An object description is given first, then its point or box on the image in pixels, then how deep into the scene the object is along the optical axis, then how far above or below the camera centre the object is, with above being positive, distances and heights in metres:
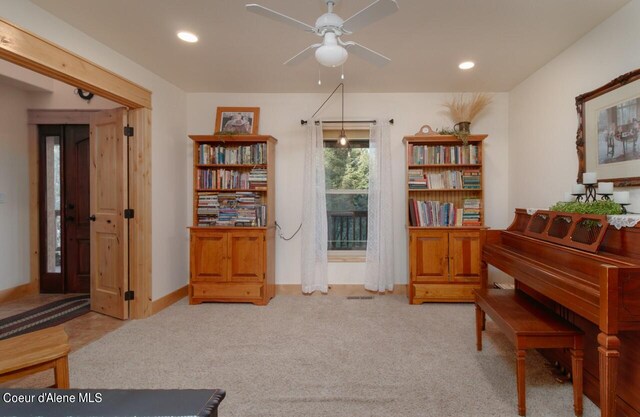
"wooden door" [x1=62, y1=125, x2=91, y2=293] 3.95 -0.03
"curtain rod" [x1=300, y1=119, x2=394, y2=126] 3.83 +1.05
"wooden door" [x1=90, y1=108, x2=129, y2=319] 3.10 -0.09
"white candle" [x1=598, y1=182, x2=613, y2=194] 1.96 +0.09
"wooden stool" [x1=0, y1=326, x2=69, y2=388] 1.46 -0.75
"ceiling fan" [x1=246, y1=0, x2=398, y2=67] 1.58 +0.99
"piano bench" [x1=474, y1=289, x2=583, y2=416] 1.62 -0.71
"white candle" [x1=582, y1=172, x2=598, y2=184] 2.16 +0.18
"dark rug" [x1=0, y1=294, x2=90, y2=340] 2.82 -1.15
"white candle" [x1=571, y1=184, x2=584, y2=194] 2.21 +0.10
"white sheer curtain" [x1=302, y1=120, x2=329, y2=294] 3.81 -0.09
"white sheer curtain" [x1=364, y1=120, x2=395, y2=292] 3.78 -0.17
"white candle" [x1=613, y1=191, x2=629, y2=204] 1.79 +0.03
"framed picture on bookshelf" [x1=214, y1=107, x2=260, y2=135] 3.78 +1.07
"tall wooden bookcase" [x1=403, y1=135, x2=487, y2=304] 3.45 -0.14
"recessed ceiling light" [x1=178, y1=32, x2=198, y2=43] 2.51 +1.41
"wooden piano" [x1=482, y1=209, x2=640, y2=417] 1.24 -0.42
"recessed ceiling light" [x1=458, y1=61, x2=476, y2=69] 3.01 +1.39
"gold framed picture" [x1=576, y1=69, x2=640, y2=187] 2.11 +0.54
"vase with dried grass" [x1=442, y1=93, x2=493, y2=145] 3.57 +1.14
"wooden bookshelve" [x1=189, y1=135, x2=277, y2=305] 3.49 -0.18
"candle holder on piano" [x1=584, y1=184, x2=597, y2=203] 2.32 +0.10
